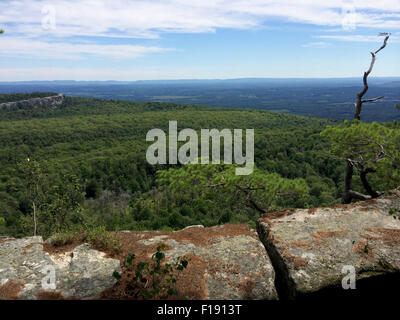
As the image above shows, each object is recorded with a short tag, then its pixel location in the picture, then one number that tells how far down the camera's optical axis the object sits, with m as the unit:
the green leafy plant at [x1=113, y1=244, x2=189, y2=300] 5.05
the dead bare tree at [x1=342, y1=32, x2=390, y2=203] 9.16
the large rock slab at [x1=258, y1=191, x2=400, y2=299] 5.77
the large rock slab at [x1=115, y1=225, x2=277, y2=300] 5.53
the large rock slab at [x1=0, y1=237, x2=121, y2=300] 5.36
